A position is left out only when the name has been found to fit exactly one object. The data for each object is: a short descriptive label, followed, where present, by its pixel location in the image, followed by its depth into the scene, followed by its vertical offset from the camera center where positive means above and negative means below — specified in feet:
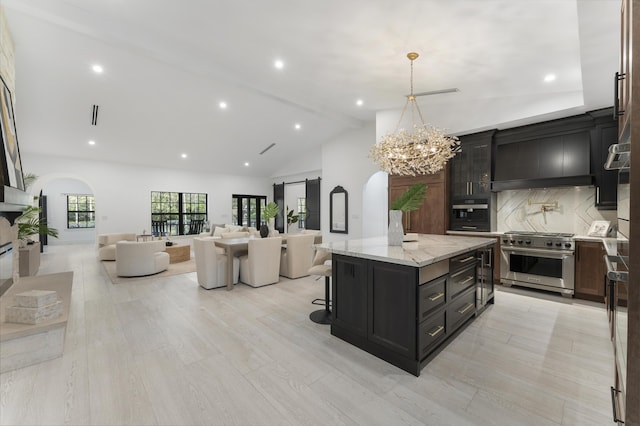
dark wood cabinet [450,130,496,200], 16.03 +2.57
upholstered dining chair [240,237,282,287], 15.11 -2.94
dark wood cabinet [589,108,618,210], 12.41 +2.44
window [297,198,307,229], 38.45 -0.05
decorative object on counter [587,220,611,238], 12.70 -0.91
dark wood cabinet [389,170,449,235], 17.27 +0.19
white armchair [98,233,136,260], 22.36 -2.75
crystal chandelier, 11.67 +2.65
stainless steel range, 13.04 -2.60
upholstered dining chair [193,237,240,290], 14.71 -2.94
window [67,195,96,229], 36.96 +0.09
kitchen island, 7.23 -2.58
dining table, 14.84 -2.19
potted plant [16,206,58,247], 14.74 -0.98
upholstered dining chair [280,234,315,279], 17.21 -2.95
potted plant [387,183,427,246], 9.70 +0.11
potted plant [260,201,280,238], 19.21 -0.01
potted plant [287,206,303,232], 33.84 -1.04
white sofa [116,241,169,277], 16.85 -2.95
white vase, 9.84 -0.68
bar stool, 10.51 -2.84
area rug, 16.76 -4.16
